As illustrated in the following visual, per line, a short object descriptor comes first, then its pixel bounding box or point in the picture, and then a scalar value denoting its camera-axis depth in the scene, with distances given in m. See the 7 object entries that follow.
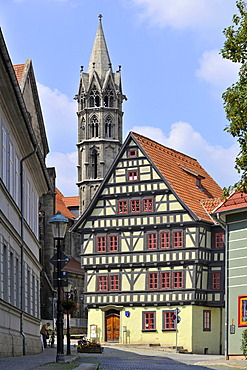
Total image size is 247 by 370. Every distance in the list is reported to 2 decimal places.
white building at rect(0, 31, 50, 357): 23.25
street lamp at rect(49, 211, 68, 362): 23.67
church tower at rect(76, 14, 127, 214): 111.69
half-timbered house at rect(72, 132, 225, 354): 58.72
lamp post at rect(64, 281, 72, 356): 39.74
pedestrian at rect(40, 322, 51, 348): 45.38
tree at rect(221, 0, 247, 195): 20.64
